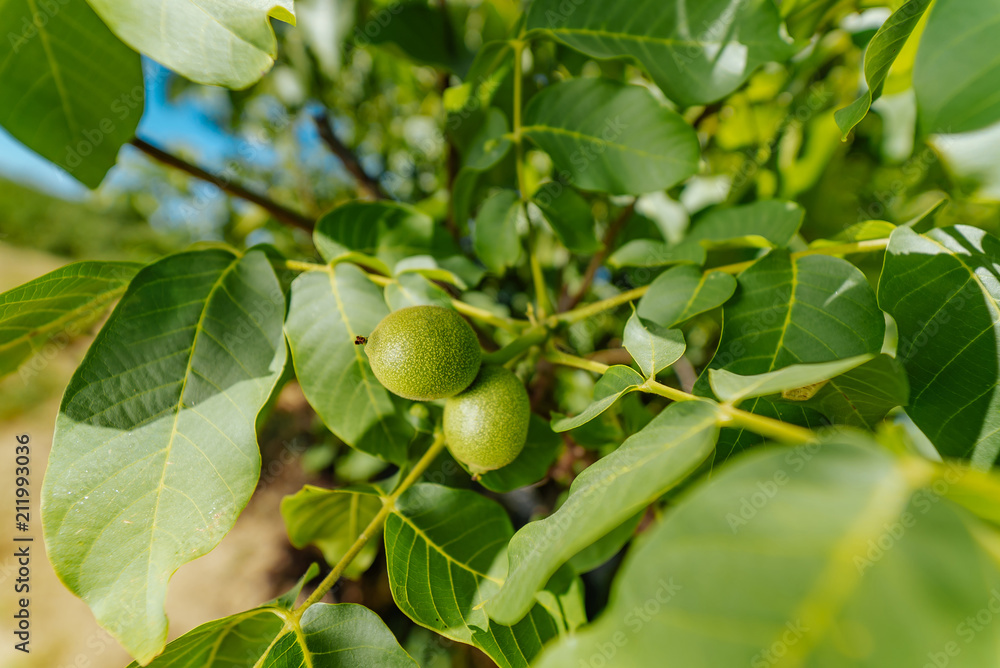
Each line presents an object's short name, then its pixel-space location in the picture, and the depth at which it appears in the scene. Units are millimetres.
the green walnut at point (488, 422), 240
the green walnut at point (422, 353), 230
